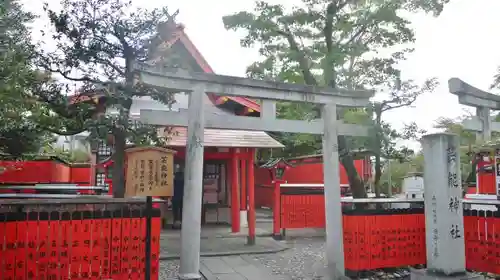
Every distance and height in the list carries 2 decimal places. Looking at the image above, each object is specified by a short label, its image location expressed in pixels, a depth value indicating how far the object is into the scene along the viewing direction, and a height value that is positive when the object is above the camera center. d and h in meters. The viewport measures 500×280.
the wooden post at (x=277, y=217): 12.27 -1.20
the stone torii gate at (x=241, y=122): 6.52 +1.03
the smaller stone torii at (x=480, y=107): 8.16 +1.58
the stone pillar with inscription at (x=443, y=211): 6.76 -0.57
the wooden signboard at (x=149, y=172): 5.58 +0.09
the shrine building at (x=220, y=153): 12.44 +0.87
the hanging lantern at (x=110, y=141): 8.11 +0.81
